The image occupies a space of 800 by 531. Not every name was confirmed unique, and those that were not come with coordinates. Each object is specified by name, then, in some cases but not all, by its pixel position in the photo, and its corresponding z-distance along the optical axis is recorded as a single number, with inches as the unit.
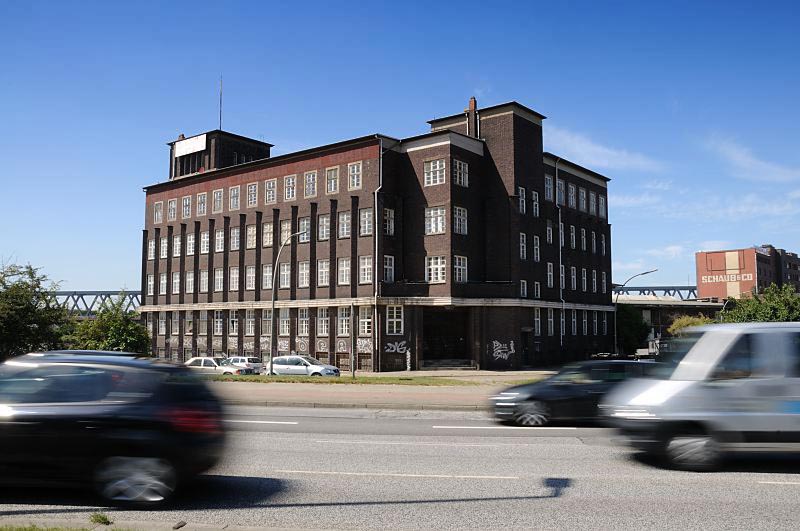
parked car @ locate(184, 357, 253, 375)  1635.1
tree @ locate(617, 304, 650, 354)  2691.9
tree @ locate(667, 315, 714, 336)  2652.6
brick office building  1893.5
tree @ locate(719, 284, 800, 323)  1556.3
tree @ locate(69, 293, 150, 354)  1791.3
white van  367.9
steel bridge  5856.3
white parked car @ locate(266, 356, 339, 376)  1566.2
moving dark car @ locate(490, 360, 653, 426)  604.4
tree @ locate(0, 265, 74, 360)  1306.6
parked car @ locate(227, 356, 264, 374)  1697.8
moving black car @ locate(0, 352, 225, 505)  284.8
